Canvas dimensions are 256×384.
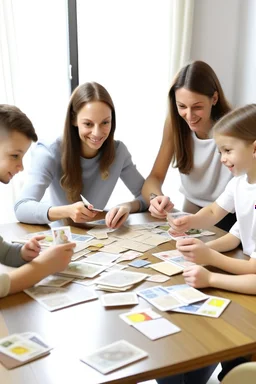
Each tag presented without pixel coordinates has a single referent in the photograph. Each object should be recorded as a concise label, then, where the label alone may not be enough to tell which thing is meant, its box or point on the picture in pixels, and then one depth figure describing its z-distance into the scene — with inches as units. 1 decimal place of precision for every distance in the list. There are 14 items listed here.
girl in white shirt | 58.7
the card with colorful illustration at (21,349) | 42.6
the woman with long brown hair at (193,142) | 92.7
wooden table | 41.1
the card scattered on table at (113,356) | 42.0
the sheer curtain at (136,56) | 146.3
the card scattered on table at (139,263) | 65.8
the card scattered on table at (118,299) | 54.1
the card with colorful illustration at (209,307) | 52.2
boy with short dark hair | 58.0
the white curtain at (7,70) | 126.7
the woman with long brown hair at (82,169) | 85.5
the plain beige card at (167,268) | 63.3
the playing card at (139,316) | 50.3
